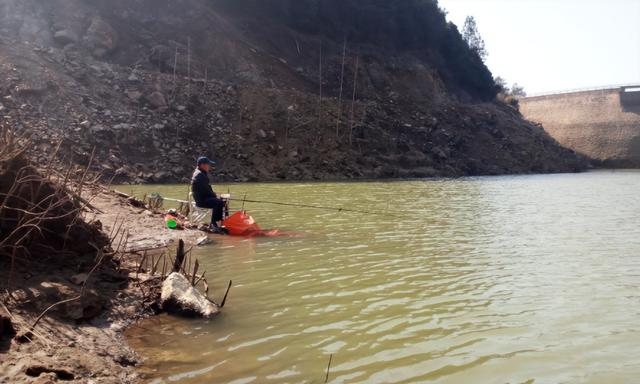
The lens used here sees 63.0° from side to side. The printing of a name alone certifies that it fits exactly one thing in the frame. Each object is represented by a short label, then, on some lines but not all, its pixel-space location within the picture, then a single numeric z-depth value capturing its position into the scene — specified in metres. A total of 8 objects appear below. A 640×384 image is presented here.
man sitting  10.94
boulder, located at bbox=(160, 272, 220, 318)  5.28
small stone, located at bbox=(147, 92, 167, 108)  28.84
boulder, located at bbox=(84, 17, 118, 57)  30.83
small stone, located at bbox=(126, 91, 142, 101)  28.23
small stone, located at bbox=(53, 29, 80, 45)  29.64
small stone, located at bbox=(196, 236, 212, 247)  9.49
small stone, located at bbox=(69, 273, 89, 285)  5.16
